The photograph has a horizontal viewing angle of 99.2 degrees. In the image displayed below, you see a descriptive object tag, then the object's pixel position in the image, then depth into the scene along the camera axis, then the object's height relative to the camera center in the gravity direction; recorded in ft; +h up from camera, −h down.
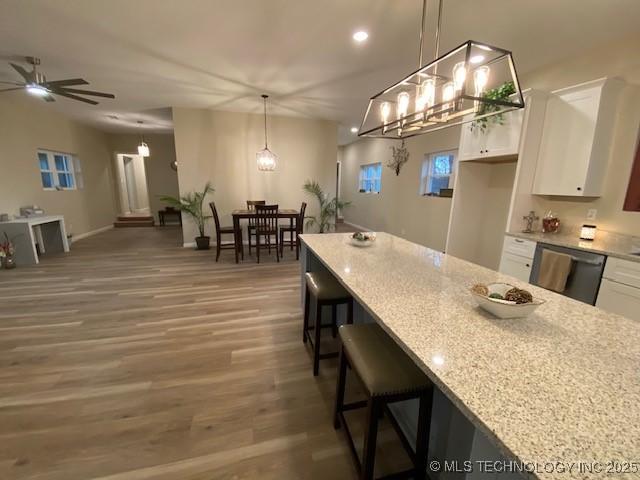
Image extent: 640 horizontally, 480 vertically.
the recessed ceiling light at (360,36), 8.12 +4.55
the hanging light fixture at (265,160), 15.58 +1.42
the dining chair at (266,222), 14.94 -2.10
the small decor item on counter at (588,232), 8.47 -1.19
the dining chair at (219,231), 15.18 -2.67
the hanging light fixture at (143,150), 20.70 +2.40
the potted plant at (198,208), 17.28 -1.56
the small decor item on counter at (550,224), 9.66 -1.10
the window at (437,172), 15.98 +1.06
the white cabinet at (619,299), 6.66 -2.61
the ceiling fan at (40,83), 9.60 +3.40
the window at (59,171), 17.80 +0.61
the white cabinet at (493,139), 9.54 +1.94
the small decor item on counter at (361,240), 7.50 -1.44
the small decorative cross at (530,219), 10.13 -0.99
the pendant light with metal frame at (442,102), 4.24 +1.68
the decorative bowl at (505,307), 3.35 -1.43
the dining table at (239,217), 14.92 -1.78
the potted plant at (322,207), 19.86 -1.52
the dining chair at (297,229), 16.20 -2.60
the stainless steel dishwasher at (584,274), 7.36 -2.22
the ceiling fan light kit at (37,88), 9.85 +3.31
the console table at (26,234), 13.71 -2.86
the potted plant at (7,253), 13.20 -3.58
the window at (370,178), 23.30 +0.90
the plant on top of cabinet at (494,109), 7.21 +2.63
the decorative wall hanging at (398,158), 19.14 +2.19
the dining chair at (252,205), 17.49 -1.31
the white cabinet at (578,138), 8.05 +1.73
